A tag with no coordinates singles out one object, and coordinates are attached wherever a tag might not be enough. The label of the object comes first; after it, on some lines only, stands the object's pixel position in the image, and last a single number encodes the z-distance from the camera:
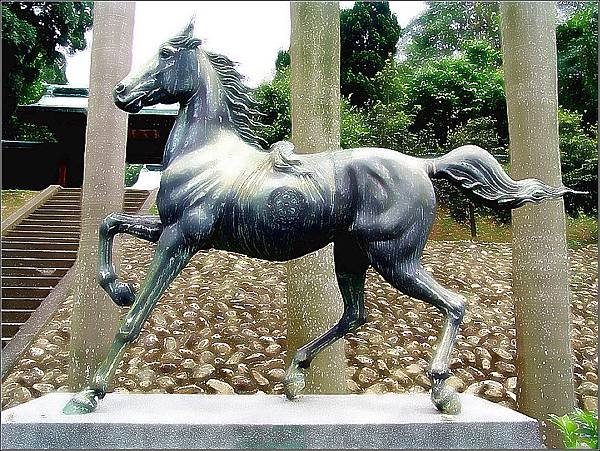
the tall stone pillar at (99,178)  3.84
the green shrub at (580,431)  2.52
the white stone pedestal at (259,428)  2.05
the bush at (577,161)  7.92
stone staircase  6.29
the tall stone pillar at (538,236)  3.73
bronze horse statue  2.33
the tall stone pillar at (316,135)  3.87
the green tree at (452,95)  10.11
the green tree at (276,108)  7.48
